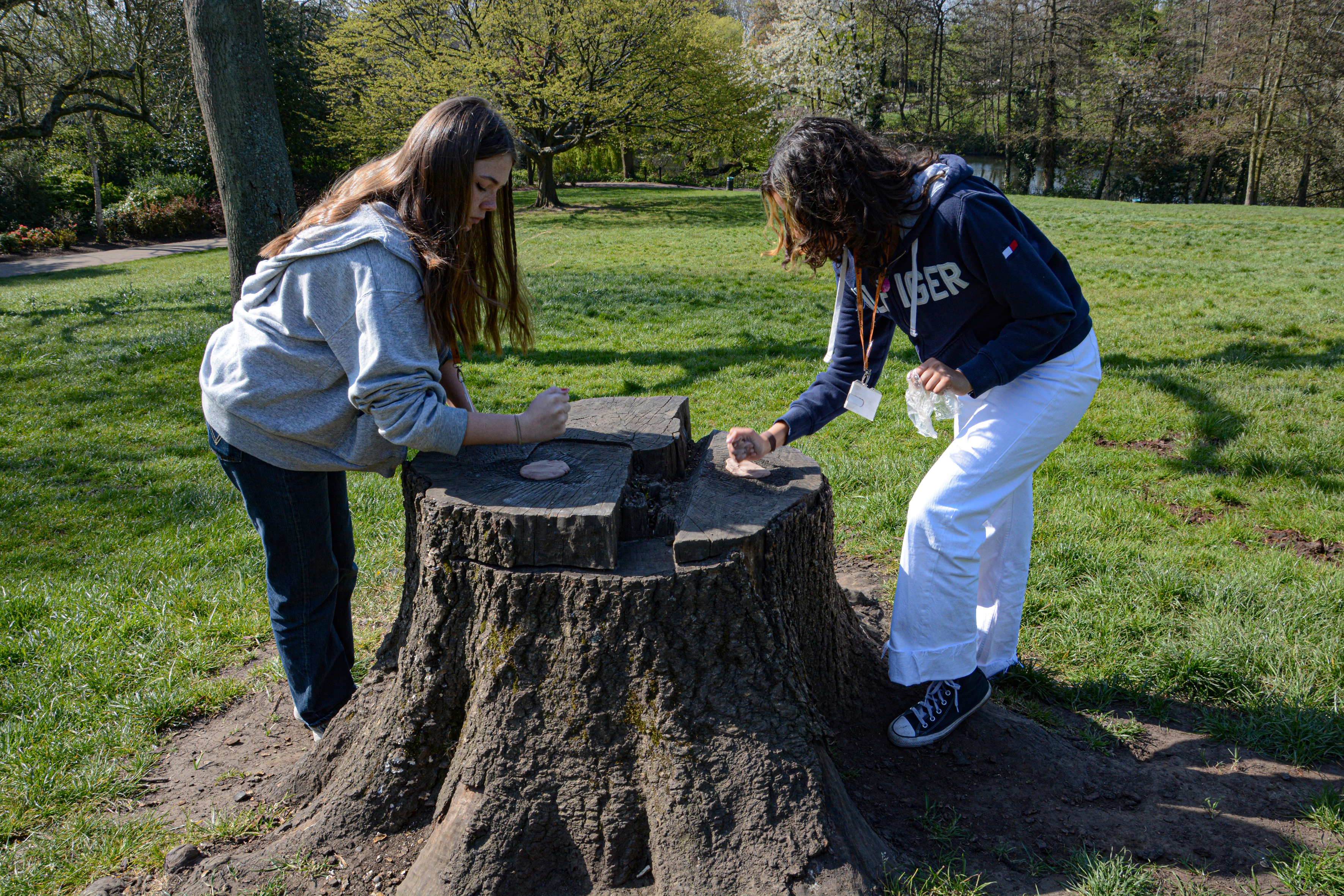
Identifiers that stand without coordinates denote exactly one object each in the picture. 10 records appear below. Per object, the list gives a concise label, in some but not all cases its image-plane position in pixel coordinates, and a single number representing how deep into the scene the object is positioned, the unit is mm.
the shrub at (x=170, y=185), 20797
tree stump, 1856
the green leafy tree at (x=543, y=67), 20953
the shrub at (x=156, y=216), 19500
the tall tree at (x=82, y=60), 13055
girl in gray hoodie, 1905
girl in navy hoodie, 2035
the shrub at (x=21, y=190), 18203
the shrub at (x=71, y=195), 19078
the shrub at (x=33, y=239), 17406
